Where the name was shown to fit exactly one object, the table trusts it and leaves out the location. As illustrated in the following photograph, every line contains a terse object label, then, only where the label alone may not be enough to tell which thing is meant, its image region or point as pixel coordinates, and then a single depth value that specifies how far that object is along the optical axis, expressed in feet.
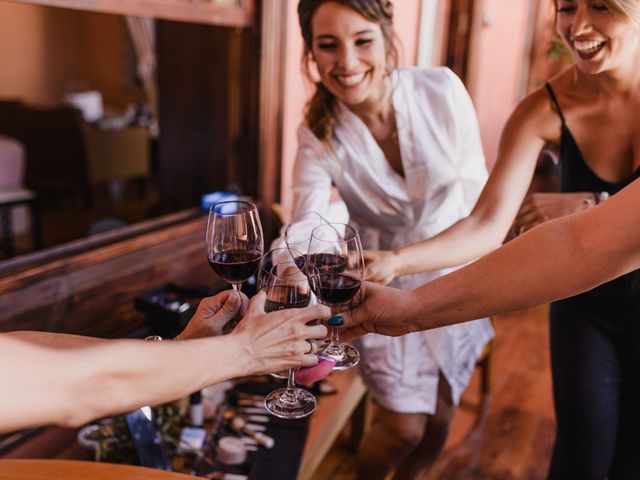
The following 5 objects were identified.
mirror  8.97
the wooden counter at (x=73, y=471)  3.20
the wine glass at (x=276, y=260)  3.47
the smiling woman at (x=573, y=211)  4.79
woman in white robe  5.27
